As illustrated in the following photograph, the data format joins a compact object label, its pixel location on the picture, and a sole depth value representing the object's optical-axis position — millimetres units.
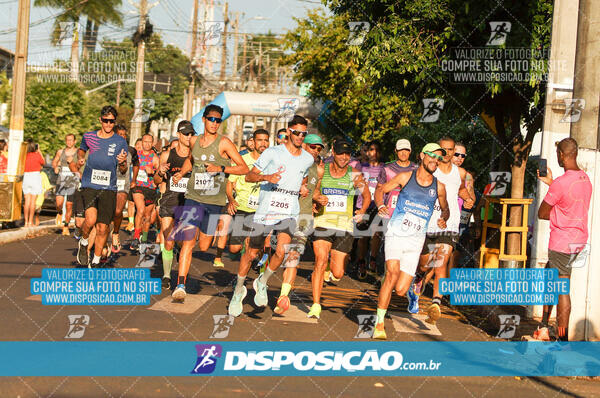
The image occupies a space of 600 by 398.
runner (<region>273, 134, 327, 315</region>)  9570
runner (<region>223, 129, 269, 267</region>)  12469
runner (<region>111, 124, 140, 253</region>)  12914
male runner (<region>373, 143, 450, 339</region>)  9148
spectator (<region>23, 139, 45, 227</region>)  18844
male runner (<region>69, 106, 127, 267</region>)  11430
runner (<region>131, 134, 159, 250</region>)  14831
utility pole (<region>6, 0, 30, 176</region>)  19688
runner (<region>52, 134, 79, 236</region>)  18312
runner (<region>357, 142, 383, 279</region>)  14391
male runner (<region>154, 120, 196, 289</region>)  11188
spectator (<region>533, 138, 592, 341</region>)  8500
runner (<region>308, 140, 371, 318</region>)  10227
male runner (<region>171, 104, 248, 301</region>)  9938
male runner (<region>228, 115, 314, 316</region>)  9422
